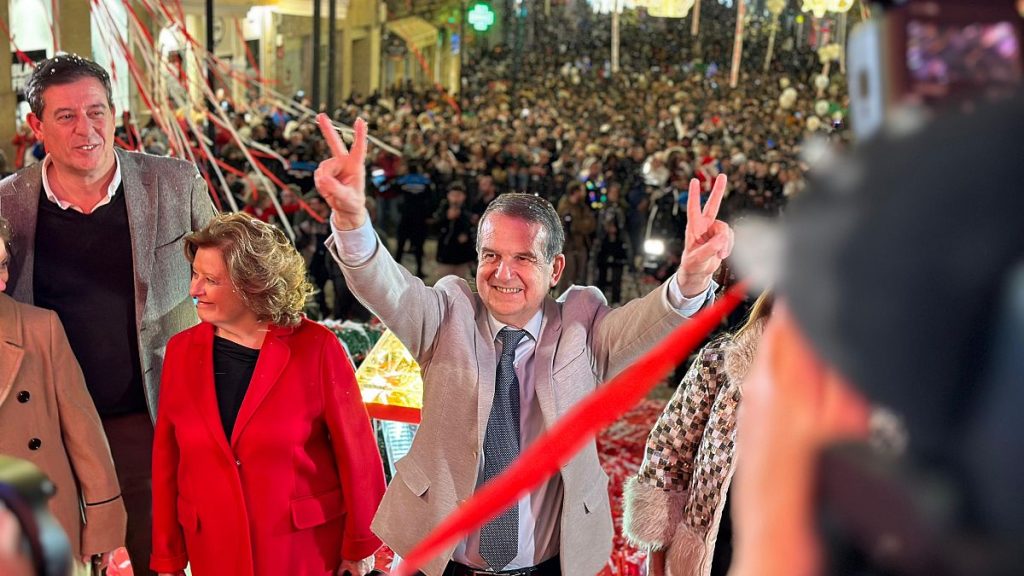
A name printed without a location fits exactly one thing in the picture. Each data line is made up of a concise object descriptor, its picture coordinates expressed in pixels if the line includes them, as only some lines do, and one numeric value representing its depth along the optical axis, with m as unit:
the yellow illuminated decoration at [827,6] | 15.99
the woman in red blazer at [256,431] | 2.75
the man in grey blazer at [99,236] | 2.98
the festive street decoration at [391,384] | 4.01
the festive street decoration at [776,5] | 20.05
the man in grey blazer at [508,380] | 2.49
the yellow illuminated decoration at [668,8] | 15.70
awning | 34.56
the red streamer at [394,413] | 3.98
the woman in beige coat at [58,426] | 2.71
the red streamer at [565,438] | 0.85
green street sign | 28.38
